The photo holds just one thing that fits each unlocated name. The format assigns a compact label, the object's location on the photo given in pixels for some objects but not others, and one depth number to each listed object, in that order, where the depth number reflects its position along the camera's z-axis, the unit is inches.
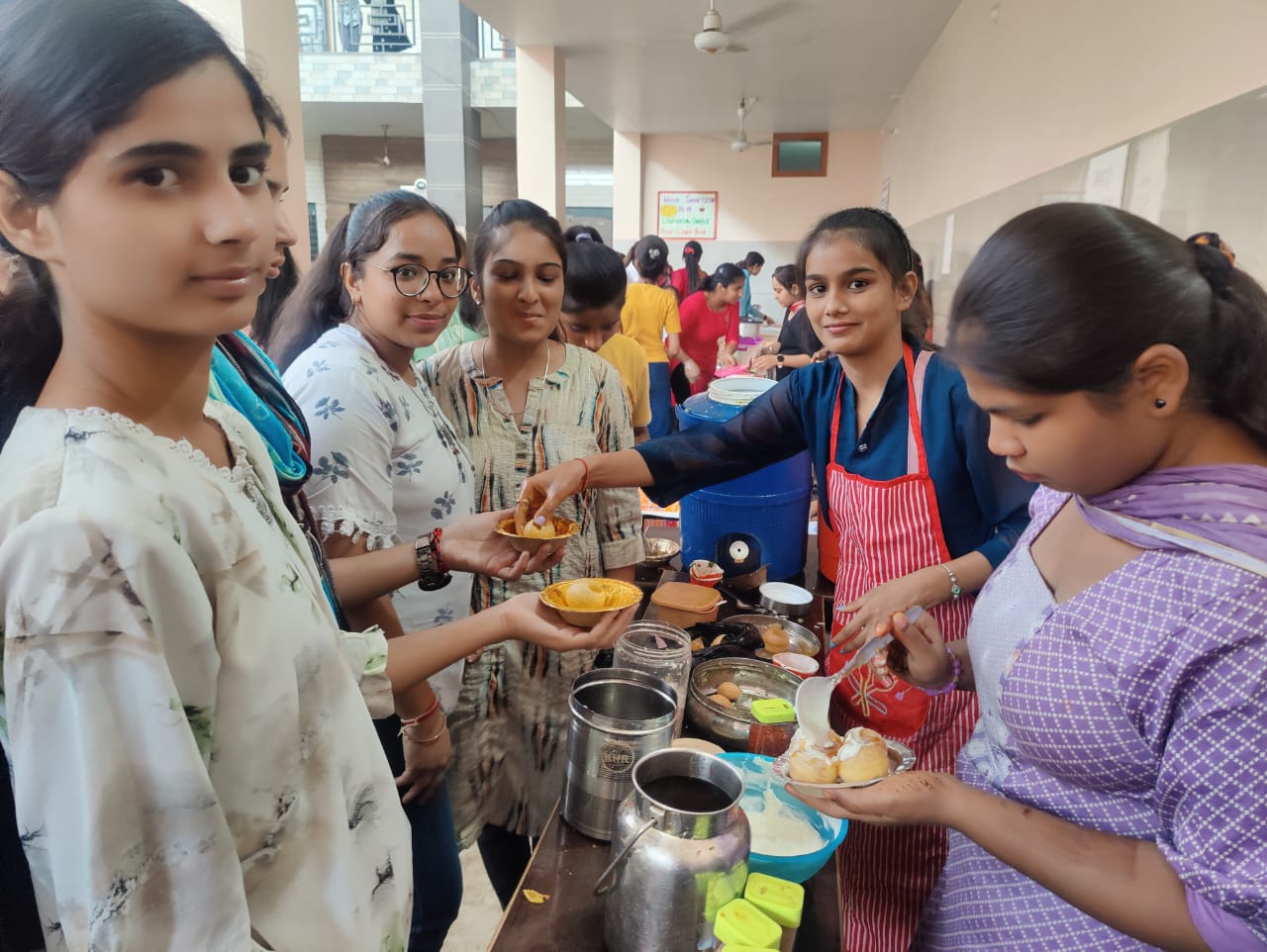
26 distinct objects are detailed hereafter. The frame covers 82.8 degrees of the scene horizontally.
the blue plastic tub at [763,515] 86.1
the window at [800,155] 392.8
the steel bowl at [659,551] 89.5
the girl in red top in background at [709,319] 247.6
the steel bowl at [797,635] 68.4
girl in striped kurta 68.5
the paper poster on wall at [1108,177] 98.1
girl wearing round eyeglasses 54.7
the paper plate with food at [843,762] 42.4
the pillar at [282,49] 109.4
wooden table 37.8
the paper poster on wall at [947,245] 191.6
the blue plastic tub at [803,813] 40.8
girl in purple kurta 29.6
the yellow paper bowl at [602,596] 47.1
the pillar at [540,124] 256.7
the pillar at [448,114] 293.0
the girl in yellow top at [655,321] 211.9
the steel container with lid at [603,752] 42.9
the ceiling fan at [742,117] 321.7
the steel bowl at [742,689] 52.8
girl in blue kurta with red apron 59.7
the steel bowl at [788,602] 76.0
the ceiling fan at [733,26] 189.5
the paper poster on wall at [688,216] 410.9
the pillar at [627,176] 406.0
